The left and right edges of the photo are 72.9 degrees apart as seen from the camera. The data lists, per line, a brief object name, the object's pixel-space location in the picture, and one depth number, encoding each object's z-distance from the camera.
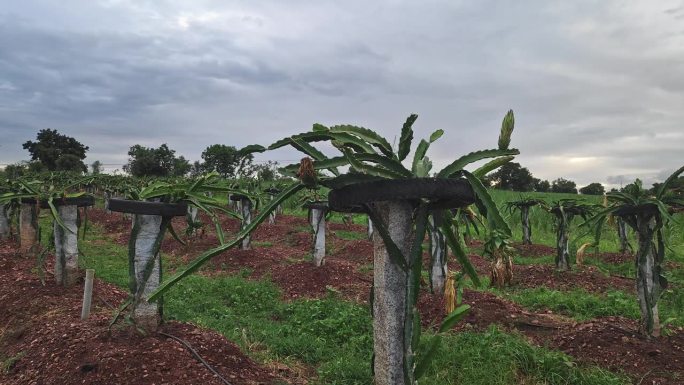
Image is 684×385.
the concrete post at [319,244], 8.73
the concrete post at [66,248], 5.58
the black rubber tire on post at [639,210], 4.46
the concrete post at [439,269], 6.56
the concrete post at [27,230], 7.94
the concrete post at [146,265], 3.62
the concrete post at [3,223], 10.01
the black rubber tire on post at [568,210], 9.35
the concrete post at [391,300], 2.25
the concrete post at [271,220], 17.27
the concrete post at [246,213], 10.95
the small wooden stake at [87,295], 4.15
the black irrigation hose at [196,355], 3.17
